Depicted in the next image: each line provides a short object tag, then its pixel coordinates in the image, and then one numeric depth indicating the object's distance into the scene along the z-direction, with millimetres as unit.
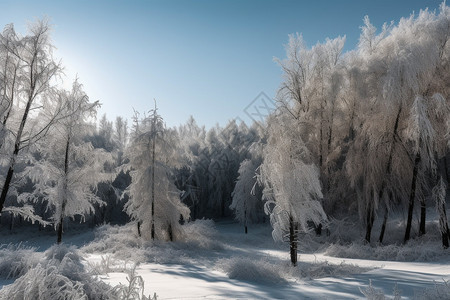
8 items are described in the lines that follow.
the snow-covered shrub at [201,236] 17664
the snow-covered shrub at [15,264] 8178
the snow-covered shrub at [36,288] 4211
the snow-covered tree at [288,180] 9805
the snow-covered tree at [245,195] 28484
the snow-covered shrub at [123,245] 14355
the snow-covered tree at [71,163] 14750
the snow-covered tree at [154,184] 17953
